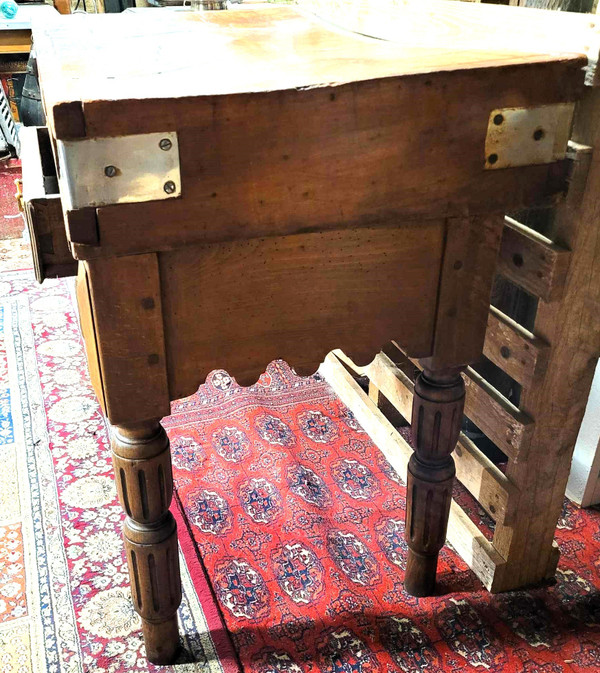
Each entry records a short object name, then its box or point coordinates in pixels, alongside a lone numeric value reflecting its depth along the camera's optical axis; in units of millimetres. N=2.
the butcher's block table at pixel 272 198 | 802
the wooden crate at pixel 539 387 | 1088
